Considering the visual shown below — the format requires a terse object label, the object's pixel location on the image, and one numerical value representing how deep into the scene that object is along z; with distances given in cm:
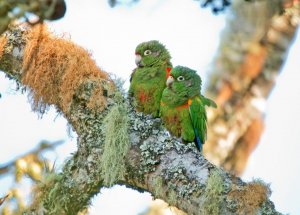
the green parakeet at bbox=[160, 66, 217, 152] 891
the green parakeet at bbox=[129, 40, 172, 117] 866
